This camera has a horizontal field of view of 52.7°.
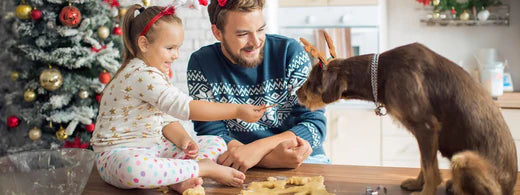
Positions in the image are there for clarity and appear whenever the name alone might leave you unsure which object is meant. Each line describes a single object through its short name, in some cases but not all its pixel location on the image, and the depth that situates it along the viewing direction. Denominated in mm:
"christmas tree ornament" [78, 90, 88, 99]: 2902
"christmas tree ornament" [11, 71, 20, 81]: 2961
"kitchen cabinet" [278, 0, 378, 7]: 3361
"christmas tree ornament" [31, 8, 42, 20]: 2791
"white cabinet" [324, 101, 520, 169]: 3371
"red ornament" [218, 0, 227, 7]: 1558
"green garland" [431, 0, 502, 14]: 3386
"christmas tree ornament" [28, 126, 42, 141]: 2984
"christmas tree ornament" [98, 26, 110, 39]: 2902
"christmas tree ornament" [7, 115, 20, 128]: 3057
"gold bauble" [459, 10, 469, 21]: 3384
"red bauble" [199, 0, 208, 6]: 1460
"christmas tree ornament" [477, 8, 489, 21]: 3375
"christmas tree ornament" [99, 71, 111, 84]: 2916
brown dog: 917
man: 1564
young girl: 1174
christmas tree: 2836
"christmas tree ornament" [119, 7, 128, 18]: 2998
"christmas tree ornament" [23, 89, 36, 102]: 2908
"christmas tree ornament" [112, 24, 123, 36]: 3025
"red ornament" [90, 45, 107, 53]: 2910
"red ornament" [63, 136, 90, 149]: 2979
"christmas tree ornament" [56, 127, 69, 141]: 2969
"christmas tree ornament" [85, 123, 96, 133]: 2992
